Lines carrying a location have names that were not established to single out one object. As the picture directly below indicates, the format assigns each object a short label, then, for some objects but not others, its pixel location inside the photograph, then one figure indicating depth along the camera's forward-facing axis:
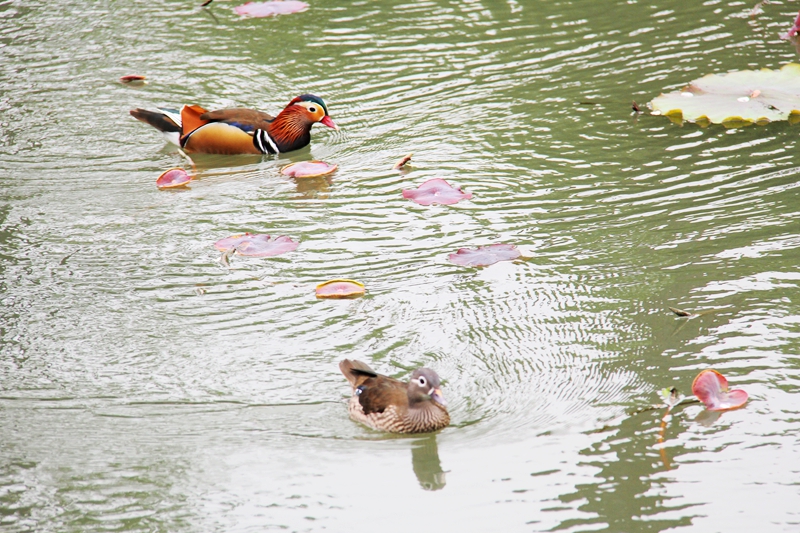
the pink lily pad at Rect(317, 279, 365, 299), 11.66
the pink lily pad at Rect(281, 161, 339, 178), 15.59
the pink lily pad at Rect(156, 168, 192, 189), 15.20
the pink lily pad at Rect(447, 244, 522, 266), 12.26
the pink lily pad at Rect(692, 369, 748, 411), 9.22
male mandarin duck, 16.53
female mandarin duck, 9.18
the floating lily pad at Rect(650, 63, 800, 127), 15.59
